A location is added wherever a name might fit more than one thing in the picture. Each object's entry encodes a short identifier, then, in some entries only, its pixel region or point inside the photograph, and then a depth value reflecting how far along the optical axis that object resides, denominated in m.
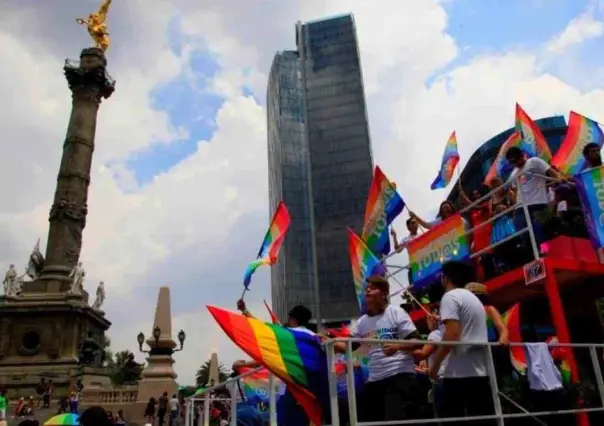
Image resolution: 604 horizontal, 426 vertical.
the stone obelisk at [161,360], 22.52
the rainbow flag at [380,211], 9.66
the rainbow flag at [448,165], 11.73
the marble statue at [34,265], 34.41
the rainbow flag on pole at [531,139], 9.02
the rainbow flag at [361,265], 8.54
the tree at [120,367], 34.35
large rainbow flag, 3.58
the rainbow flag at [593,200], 5.93
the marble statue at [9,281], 33.47
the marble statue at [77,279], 33.66
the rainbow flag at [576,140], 8.27
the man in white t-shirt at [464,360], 3.71
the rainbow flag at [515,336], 4.90
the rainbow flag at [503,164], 8.83
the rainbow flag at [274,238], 8.63
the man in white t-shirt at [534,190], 6.56
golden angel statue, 42.47
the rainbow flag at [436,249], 7.26
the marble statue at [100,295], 36.23
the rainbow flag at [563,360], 5.22
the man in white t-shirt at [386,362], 3.84
